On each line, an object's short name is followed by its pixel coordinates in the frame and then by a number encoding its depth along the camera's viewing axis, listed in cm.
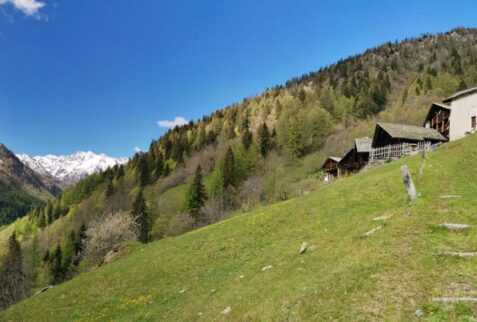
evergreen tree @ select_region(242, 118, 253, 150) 16020
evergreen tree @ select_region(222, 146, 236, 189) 12562
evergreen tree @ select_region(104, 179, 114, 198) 17950
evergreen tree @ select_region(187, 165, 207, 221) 10850
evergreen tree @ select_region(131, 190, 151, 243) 10913
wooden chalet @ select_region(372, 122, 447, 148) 5575
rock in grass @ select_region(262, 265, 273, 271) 2105
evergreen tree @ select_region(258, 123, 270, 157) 16000
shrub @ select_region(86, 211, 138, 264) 6775
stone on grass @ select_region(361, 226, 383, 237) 1823
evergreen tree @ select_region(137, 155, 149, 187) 17862
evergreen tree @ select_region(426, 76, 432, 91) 17610
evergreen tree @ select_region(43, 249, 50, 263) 15051
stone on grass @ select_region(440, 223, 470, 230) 1556
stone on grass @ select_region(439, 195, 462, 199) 2053
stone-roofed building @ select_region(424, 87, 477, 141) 5038
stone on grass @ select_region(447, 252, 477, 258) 1323
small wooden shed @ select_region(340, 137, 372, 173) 7372
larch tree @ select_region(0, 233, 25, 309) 10606
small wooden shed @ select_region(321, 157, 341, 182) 9225
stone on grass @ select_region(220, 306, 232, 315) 1634
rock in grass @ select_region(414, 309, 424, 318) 1074
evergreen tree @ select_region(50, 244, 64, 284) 12412
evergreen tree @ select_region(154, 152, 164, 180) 18116
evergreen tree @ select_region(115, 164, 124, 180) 19425
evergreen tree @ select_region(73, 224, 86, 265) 12534
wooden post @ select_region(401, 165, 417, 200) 2220
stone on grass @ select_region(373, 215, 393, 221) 2031
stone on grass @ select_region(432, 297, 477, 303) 1075
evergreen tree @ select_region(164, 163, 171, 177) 18138
